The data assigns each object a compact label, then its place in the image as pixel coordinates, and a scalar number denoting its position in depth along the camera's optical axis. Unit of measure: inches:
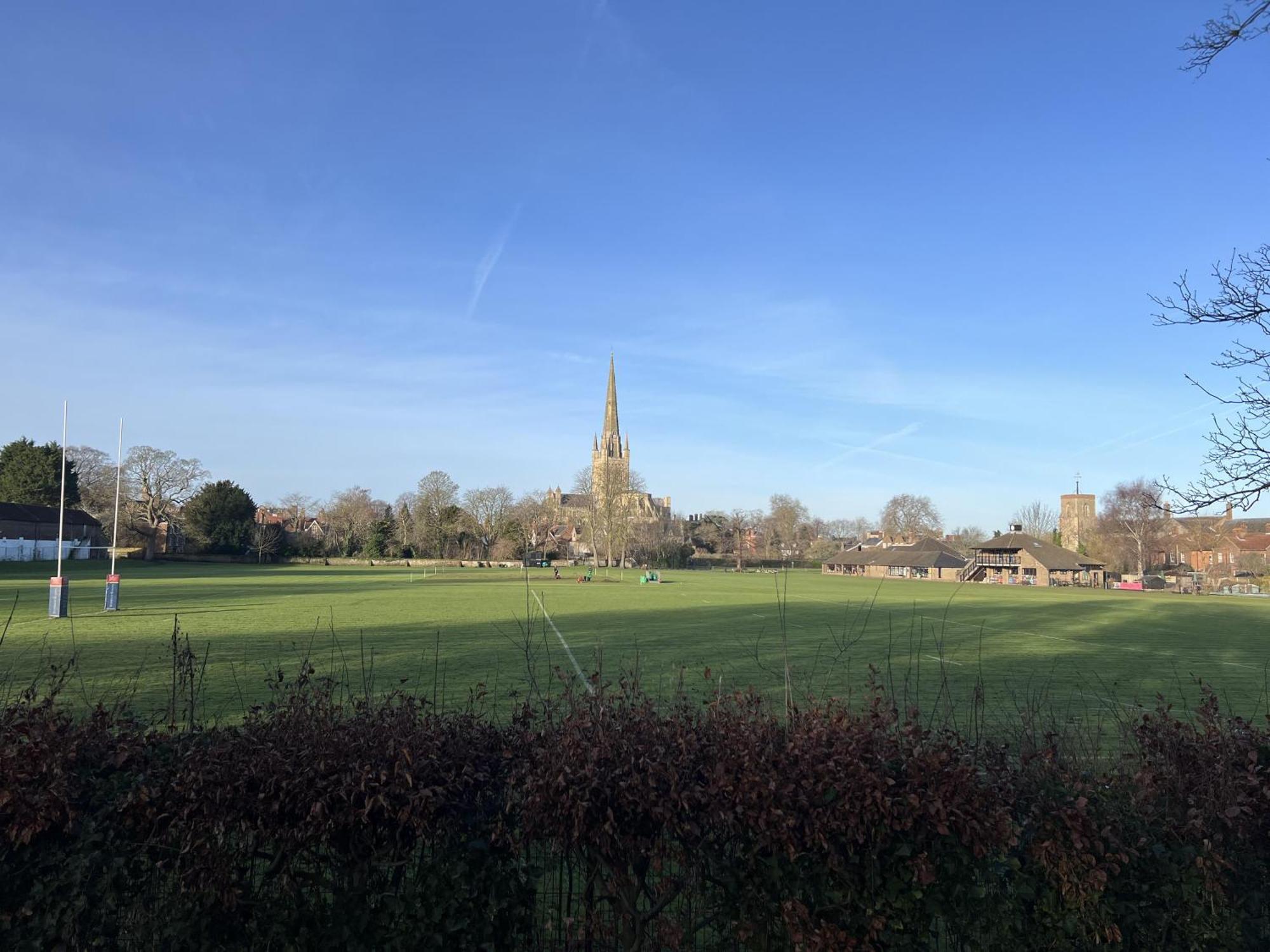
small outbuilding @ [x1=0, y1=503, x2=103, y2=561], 2780.5
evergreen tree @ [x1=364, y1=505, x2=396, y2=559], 3816.4
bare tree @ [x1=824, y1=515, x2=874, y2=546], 6909.5
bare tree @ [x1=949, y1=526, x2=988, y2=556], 6113.7
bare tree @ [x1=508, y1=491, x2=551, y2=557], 3900.1
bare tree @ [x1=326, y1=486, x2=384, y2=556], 3912.4
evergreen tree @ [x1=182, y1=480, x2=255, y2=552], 3324.3
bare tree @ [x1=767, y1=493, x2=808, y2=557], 5241.1
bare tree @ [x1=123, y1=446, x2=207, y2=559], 3257.9
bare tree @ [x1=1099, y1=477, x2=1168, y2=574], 3339.1
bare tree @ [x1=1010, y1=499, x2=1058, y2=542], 5149.1
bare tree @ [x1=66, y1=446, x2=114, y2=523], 3518.7
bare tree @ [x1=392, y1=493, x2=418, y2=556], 3924.7
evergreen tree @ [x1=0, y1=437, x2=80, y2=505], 3061.0
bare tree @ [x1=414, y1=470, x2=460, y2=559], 3934.5
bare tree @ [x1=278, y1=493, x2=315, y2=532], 4463.6
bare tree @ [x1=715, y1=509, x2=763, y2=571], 4826.5
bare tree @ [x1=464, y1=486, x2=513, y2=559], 4028.1
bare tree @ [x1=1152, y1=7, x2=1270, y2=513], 209.6
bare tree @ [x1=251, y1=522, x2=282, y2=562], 3484.3
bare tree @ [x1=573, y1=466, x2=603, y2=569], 4045.3
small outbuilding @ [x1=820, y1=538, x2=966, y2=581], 3853.3
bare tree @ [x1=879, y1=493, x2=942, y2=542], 5851.4
